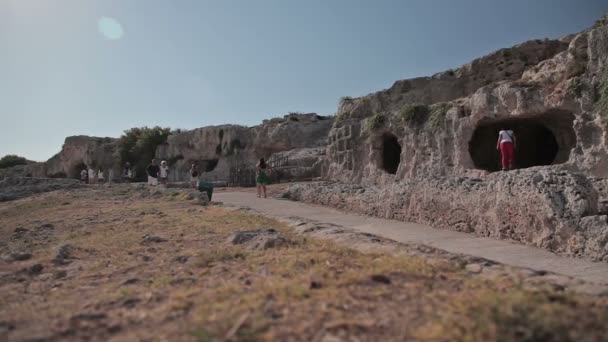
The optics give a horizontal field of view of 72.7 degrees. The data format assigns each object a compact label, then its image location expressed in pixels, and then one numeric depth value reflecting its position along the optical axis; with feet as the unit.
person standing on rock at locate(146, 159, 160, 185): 60.32
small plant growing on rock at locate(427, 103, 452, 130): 42.52
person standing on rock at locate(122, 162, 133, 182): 96.79
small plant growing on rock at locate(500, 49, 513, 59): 48.47
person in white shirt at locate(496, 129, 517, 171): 32.60
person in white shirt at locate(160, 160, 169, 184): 65.44
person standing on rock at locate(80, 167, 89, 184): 99.09
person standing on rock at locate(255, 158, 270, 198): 46.11
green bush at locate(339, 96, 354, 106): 61.87
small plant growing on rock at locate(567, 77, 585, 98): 31.45
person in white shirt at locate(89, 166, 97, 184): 105.51
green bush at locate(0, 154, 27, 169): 173.05
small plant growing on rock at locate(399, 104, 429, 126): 45.42
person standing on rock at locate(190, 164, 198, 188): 58.09
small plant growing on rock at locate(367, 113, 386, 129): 51.08
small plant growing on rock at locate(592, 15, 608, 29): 37.00
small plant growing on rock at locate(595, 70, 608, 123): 29.78
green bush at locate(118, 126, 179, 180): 123.54
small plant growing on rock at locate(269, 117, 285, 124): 98.31
